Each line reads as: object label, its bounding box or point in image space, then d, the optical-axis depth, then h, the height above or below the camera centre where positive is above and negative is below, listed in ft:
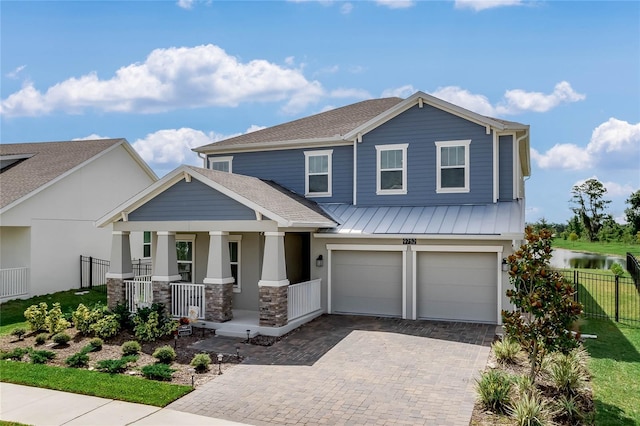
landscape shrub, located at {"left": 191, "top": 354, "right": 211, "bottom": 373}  32.76 -9.95
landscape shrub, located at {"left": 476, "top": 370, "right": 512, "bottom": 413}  25.85 -9.52
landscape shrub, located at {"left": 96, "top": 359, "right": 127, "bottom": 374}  32.68 -10.21
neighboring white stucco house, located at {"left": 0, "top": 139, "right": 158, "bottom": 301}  61.98 +2.32
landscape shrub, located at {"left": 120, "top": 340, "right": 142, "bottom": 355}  37.42 -10.19
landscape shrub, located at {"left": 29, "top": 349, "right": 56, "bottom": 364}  35.60 -10.45
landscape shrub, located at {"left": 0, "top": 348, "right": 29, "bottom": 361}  36.81 -10.63
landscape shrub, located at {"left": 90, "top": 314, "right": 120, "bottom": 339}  41.88 -9.58
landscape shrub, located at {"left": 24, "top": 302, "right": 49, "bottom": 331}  44.10 -9.20
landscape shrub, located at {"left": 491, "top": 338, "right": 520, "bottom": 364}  33.78 -9.42
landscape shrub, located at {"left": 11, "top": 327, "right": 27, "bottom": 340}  42.75 -10.36
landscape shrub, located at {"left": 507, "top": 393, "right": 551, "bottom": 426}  23.18 -9.62
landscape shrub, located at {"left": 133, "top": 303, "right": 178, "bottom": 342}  41.09 -9.21
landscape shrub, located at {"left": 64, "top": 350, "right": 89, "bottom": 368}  34.45 -10.34
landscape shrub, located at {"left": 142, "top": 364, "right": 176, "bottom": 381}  31.17 -10.12
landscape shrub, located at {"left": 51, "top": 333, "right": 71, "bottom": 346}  39.86 -10.05
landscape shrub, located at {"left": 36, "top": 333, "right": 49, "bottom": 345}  40.96 -10.36
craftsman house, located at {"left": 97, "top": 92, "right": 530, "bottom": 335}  44.80 -0.39
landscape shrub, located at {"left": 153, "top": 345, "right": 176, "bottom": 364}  34.88 -9.97
